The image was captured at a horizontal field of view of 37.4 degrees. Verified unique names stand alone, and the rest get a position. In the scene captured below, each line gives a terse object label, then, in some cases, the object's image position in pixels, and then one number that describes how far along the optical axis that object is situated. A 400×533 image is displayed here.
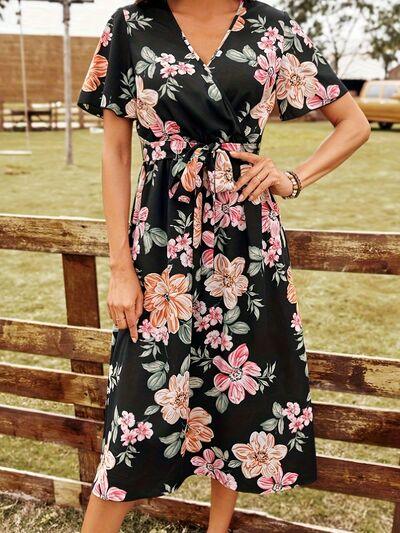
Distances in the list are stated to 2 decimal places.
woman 1.58
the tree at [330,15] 40.16
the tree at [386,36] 40.16
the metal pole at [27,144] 12.79
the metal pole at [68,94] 12.34
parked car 20.27
